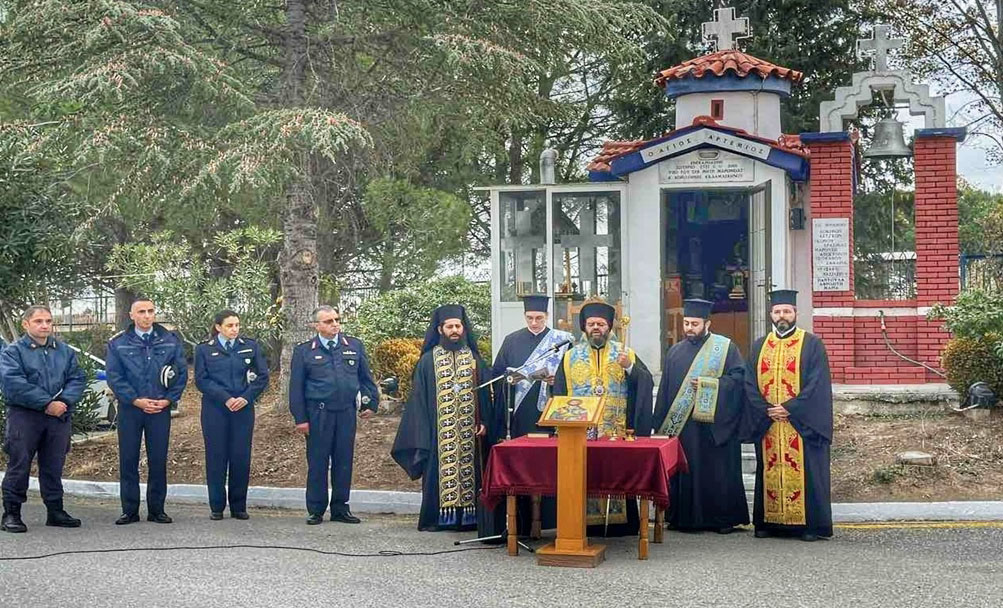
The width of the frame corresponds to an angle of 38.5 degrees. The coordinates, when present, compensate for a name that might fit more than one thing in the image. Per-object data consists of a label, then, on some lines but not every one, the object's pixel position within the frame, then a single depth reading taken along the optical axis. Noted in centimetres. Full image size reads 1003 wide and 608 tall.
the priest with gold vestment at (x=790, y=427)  1023
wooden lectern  902
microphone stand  1012
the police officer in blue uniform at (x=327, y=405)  1126
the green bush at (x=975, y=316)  1336
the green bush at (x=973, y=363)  1338
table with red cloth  929
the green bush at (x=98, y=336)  2772
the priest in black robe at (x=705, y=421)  1049
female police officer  1137
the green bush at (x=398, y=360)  1547
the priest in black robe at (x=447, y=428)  1075
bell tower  1547
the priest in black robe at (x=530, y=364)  1058
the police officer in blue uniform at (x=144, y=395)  1109
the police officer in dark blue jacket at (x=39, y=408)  1061
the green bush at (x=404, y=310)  1708
